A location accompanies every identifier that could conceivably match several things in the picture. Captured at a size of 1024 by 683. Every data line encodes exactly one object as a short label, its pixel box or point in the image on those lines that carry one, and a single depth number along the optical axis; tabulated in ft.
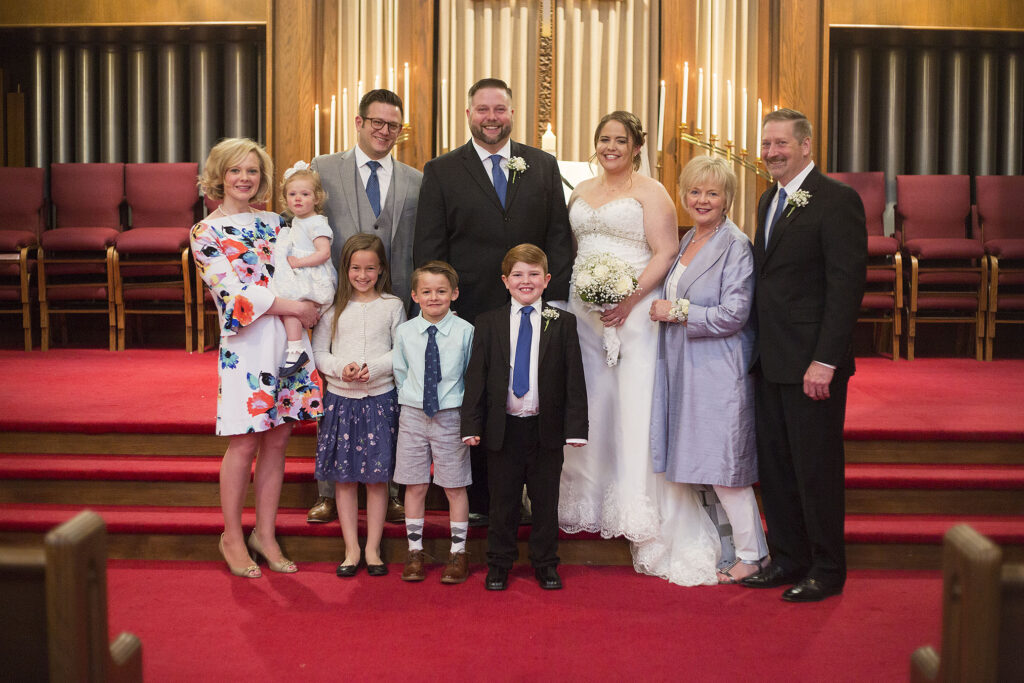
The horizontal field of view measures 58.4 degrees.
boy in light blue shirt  10.94
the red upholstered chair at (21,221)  21.93
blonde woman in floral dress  10.78
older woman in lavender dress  10.95
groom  11.57
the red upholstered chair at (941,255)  21.58
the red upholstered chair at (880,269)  21.34
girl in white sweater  11.17
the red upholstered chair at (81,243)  22.03
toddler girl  11.14
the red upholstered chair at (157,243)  22.02
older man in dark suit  10.07
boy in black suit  10.76
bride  11.36
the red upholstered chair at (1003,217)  22.27
